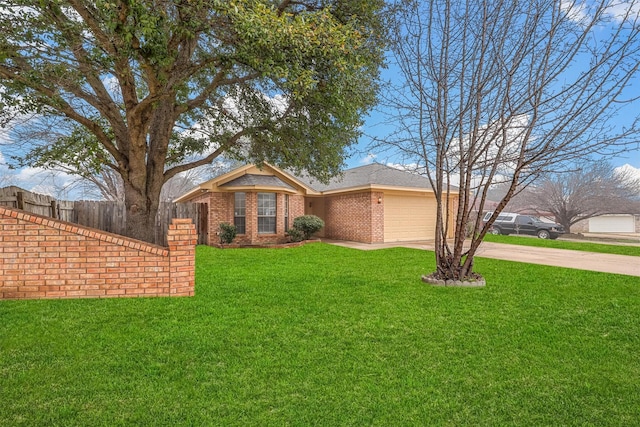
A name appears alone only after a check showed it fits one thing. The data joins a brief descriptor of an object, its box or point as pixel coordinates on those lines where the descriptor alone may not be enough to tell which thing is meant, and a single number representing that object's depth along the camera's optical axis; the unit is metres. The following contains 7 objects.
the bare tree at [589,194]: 26.19
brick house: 13.58
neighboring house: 31.91
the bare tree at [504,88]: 5.12
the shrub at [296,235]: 13.50
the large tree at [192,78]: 5.04
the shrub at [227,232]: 12.85
